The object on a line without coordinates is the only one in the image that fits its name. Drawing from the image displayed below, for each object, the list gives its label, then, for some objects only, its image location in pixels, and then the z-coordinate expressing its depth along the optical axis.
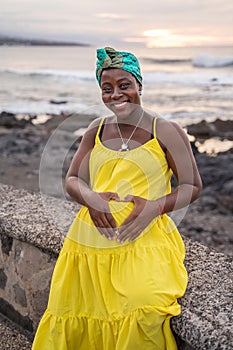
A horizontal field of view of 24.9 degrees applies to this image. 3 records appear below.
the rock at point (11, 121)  12.51
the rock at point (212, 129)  10.96
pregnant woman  2.03
